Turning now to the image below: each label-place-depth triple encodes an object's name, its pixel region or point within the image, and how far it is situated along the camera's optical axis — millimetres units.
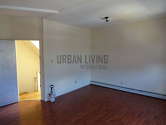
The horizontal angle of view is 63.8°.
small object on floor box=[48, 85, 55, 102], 4141
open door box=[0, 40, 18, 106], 3674
